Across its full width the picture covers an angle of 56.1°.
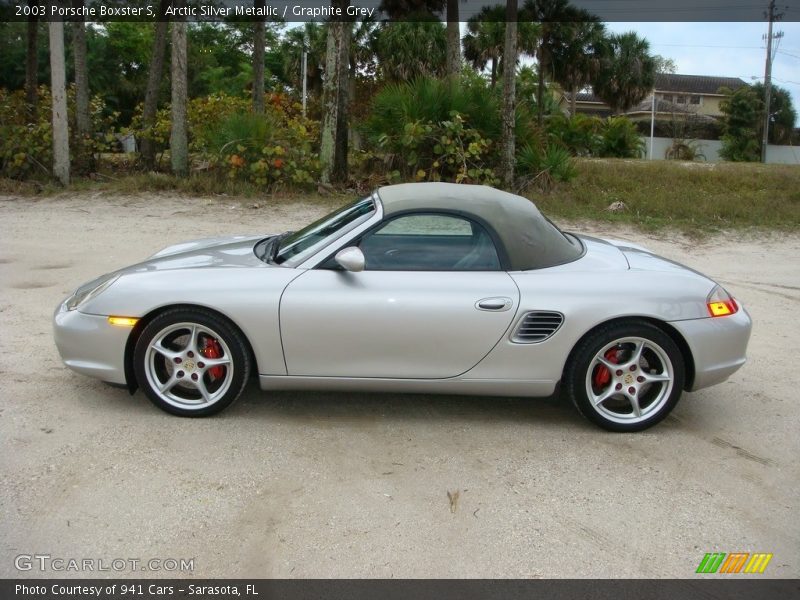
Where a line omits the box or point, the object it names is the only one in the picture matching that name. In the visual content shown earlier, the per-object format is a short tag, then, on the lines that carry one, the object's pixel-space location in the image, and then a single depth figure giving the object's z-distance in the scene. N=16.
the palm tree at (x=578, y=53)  33.81
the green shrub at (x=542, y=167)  13.64
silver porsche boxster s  4.04
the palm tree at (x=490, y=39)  30.56
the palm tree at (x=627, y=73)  38.56
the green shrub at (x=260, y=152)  13.16
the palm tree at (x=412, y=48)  30.25
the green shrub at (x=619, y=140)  30.53
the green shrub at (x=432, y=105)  13.09
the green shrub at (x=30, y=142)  13.45
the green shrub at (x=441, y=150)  12.95
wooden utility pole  39.25
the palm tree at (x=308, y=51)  35.69
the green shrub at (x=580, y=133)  26.88
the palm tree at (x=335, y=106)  13.37
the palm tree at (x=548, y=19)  29.95
